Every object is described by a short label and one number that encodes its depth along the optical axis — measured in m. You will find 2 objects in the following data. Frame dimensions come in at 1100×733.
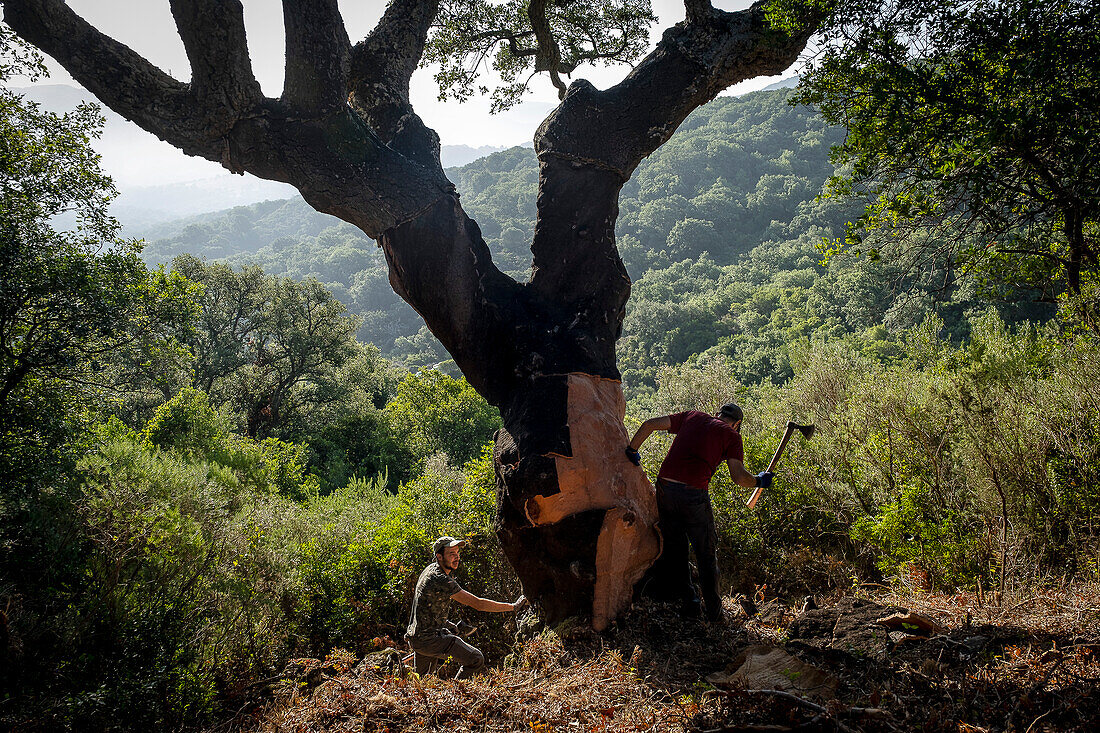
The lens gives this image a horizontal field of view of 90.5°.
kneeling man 4.70
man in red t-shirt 4.27
